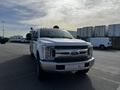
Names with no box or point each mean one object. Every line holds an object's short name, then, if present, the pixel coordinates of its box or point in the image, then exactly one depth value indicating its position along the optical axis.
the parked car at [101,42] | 13.16
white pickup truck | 2.85
